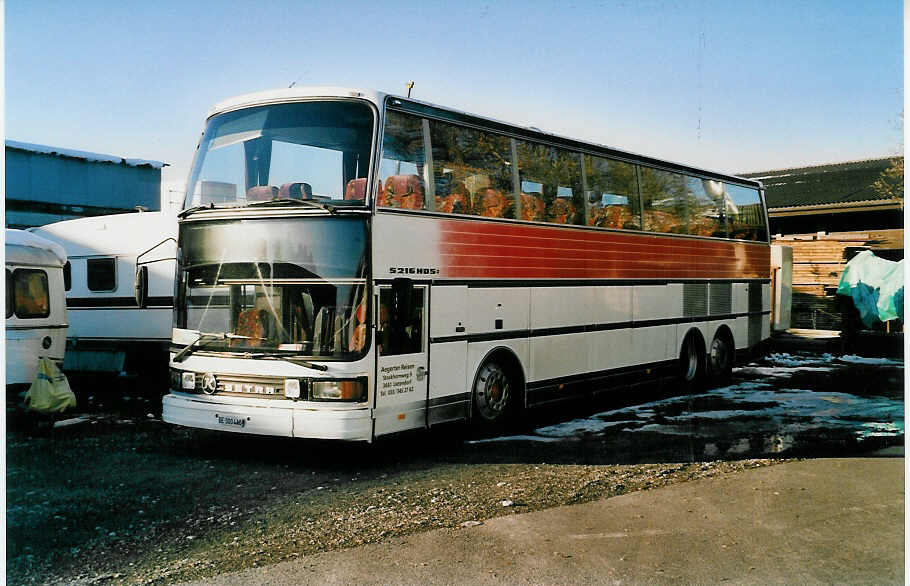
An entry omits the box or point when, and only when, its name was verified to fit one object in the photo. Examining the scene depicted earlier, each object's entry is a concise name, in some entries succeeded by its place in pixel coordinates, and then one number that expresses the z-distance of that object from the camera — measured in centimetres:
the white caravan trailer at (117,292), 1436
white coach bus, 809
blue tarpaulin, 1880
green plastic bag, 1121
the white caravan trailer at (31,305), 1190
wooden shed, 2055
